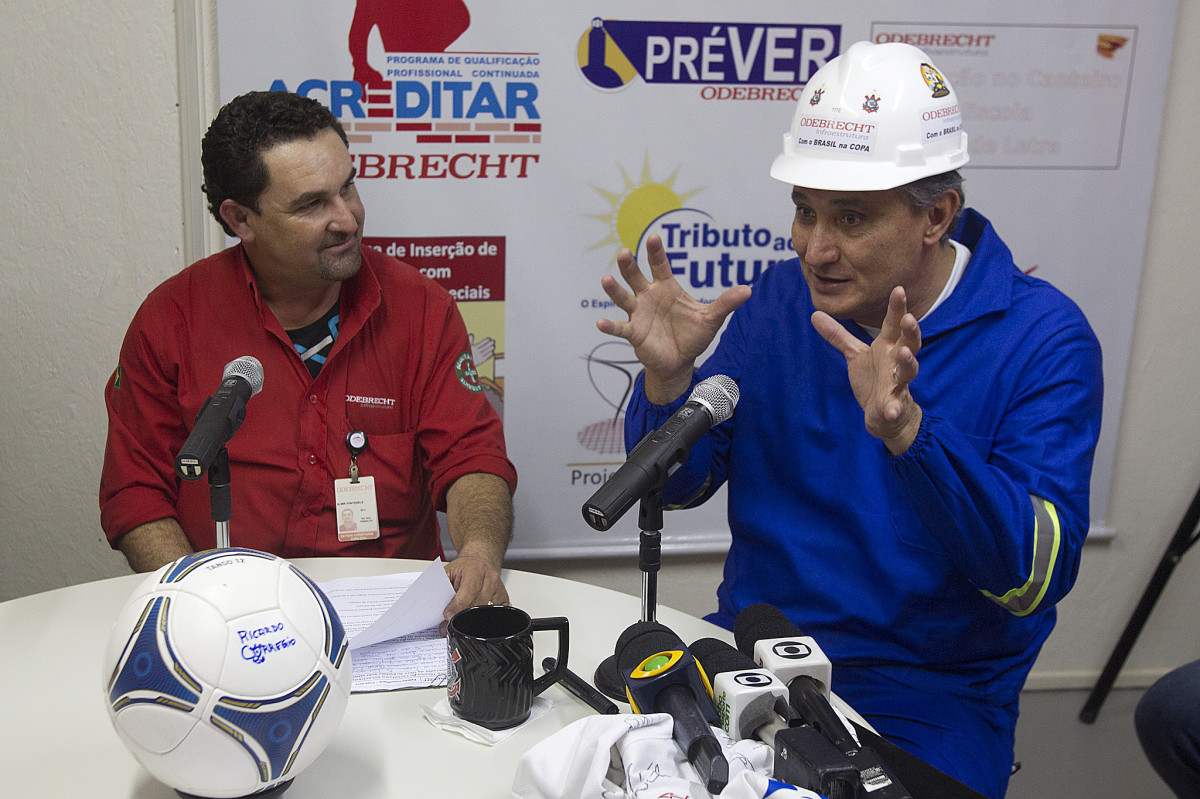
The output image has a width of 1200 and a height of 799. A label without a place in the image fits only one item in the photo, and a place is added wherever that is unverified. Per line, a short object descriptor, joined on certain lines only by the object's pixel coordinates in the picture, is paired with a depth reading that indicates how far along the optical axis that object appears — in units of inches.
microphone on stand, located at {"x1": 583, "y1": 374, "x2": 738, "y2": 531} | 45.4
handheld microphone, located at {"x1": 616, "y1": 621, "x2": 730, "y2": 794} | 39.6
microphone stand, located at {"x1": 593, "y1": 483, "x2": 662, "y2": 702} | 48.8
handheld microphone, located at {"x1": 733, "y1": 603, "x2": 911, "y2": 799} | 38.4
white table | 43.2
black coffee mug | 45.9
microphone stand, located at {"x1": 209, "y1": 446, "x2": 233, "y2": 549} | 53.0
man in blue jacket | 60.7
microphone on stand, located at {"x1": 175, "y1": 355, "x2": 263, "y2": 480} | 48.5
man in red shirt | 77.3
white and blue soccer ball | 36.8
